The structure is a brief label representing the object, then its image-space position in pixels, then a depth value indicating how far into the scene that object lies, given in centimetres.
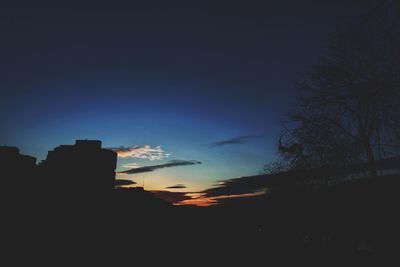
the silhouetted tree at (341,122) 1221
